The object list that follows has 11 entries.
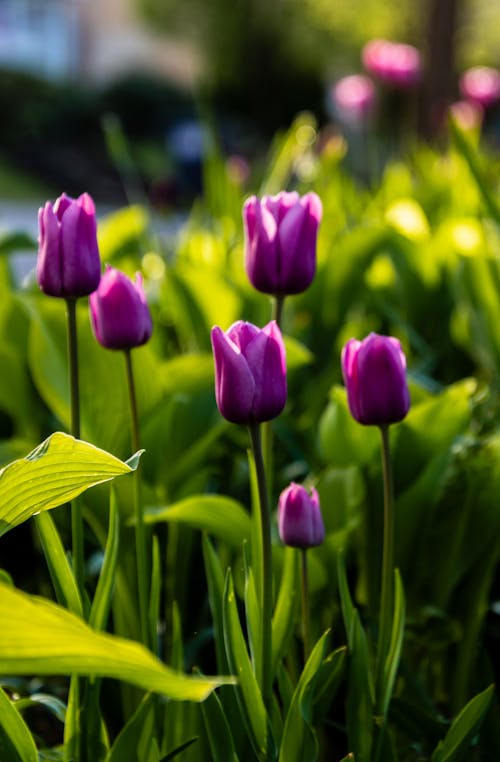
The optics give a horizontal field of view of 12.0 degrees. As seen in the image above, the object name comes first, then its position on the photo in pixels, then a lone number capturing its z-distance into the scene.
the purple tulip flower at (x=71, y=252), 1.41
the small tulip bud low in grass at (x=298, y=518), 1.44
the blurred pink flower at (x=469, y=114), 4.71
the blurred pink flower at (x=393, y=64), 4.58
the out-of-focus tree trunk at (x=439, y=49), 11.71
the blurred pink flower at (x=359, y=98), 4.61
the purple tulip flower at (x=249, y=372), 1.31
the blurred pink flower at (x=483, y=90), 4.49
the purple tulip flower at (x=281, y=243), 1.49
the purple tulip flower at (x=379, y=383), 1.40
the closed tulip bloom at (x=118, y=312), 1.47
